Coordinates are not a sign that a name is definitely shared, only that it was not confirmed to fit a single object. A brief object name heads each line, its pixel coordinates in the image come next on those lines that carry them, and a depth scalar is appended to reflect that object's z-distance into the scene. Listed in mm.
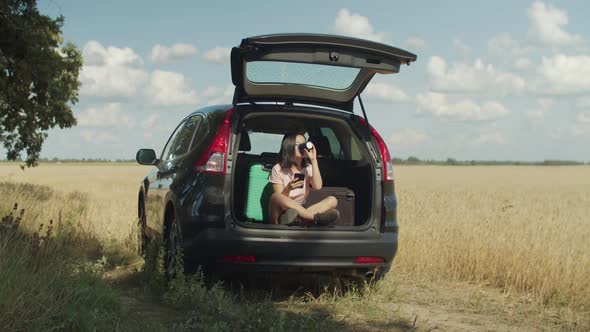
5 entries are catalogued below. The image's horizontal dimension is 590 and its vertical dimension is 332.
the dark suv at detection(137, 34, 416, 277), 6145
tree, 18172
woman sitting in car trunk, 6590
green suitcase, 6965
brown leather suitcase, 6945
